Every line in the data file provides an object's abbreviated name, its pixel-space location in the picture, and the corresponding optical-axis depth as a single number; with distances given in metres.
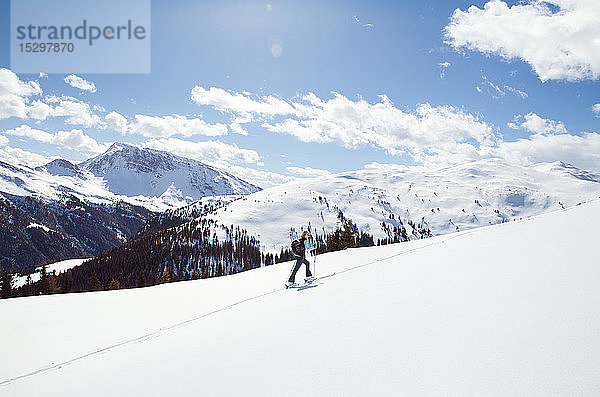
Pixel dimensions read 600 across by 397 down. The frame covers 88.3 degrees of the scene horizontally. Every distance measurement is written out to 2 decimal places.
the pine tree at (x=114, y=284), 76.04
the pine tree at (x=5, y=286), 67.87
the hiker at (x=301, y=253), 14.81
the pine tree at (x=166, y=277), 85.81
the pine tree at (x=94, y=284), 85.54
